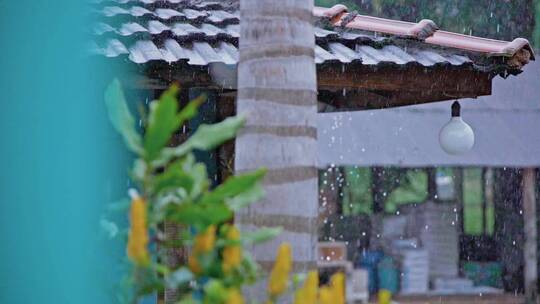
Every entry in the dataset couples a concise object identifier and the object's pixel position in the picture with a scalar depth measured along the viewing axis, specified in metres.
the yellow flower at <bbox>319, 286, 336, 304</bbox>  1.87
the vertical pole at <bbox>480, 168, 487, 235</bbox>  14.29
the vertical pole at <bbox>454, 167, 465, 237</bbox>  13.19
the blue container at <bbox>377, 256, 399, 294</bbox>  11.63
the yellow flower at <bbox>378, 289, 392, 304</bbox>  2.04
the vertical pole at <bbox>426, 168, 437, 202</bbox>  14.12
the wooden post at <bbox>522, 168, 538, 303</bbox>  11.24
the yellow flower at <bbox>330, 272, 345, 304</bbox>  1.92
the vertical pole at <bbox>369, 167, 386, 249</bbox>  12.46
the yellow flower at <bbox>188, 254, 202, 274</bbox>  1.84
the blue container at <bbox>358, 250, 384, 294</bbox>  11.80
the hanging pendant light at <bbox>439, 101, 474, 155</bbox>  6.16
